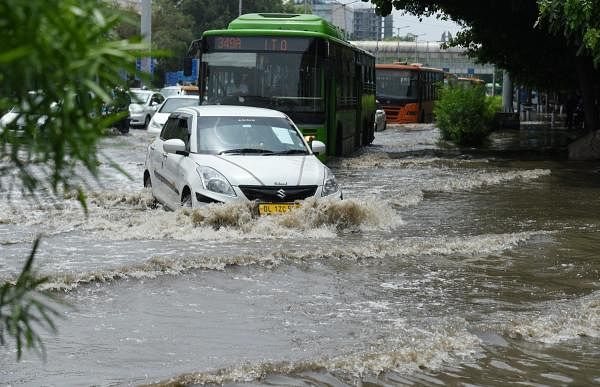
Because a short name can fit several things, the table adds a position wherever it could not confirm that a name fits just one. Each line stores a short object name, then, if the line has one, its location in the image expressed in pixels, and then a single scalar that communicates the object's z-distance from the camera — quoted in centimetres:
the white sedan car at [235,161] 1219
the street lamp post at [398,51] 9388
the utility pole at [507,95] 5118
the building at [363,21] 14275
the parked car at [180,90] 4053
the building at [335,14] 13250
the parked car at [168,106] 3058
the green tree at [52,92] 191
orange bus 4956
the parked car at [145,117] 3930
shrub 3344
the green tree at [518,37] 2889
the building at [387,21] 16189
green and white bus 1956
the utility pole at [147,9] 3547
